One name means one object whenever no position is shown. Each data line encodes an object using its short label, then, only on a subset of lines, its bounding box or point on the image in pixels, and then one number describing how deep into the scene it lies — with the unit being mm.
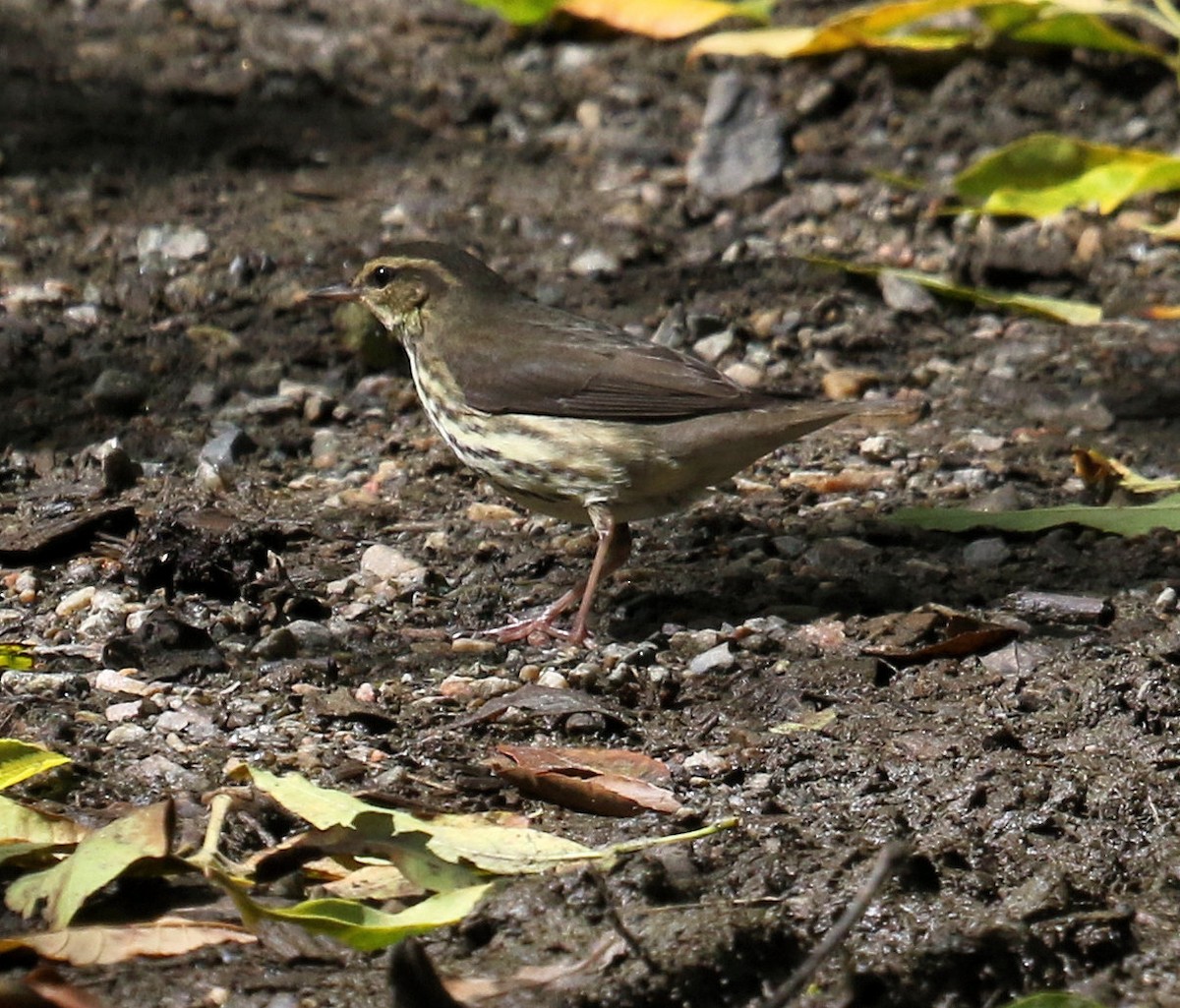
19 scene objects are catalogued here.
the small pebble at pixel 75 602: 10852
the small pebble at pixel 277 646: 10437
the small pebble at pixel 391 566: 11523
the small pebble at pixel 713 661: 10484
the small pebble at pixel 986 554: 11773
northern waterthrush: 11477
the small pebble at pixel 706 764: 9164
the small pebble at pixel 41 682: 9703
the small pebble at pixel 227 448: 12984
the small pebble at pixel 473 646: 10817
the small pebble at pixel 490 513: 12711
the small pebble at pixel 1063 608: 10836
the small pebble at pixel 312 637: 10574
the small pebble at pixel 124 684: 9812
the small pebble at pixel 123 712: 9453
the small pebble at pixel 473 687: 10156
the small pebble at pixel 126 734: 9157
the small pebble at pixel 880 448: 13375
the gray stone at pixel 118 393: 13500
